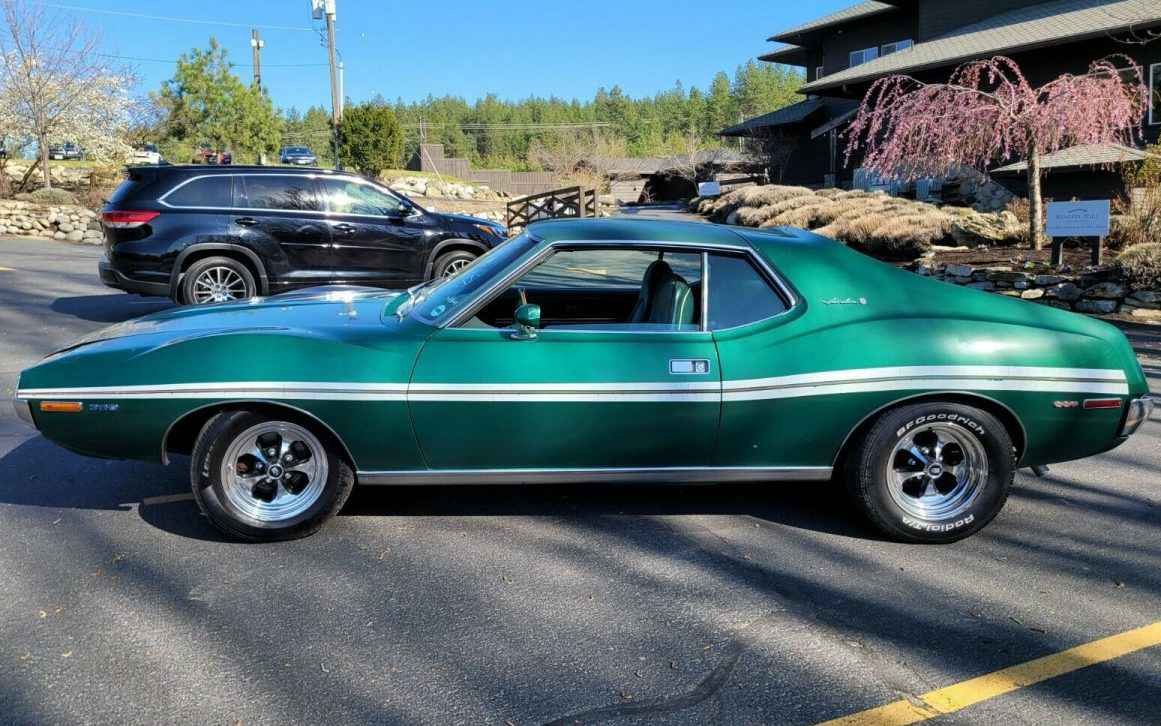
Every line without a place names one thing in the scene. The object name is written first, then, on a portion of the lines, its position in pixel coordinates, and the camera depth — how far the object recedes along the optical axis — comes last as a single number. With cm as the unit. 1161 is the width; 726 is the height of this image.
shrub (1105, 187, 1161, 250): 1311
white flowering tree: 2656
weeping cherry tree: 1465
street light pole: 3253
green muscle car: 395
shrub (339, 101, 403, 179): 3694
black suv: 952
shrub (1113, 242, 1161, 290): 1090
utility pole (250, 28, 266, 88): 4158
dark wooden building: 2092
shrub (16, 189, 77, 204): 2472
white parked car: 3062
